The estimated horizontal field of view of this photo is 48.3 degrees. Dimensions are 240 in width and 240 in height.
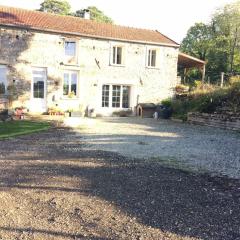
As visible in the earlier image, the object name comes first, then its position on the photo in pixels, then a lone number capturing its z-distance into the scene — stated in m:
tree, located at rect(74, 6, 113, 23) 41.53
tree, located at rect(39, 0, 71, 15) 42.17
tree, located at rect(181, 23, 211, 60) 32.65
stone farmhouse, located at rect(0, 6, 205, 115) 16.77
